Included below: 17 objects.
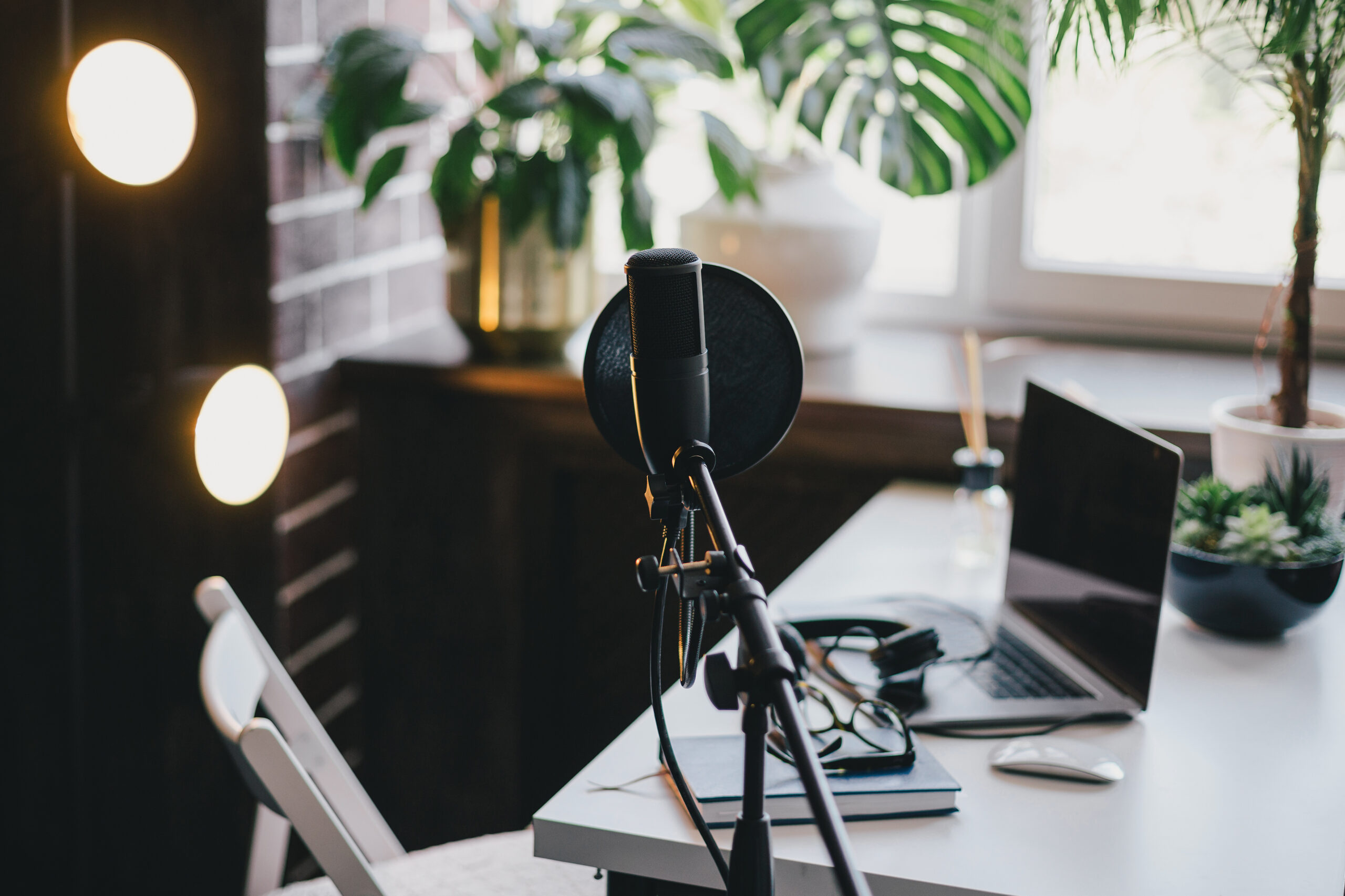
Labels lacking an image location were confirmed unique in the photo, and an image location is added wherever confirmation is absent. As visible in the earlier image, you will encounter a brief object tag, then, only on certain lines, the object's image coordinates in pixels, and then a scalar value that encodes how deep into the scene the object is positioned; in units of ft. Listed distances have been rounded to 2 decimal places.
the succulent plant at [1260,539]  4.03
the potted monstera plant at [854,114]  5.49
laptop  3.60
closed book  2.97
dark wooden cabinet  6.03
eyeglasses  3.14
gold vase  5.97
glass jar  4.79
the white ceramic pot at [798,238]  6.04
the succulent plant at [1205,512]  4.19
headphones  3.61
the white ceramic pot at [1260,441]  4.48
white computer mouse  3.20
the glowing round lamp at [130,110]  3.86
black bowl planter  3.95
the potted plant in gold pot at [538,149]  5.26
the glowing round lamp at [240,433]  4.12
